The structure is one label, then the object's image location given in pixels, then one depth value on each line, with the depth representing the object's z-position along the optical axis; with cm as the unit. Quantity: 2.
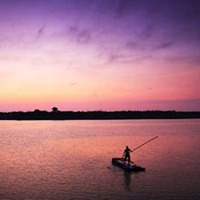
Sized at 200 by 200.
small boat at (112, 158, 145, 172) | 3359
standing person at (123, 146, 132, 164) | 3609
